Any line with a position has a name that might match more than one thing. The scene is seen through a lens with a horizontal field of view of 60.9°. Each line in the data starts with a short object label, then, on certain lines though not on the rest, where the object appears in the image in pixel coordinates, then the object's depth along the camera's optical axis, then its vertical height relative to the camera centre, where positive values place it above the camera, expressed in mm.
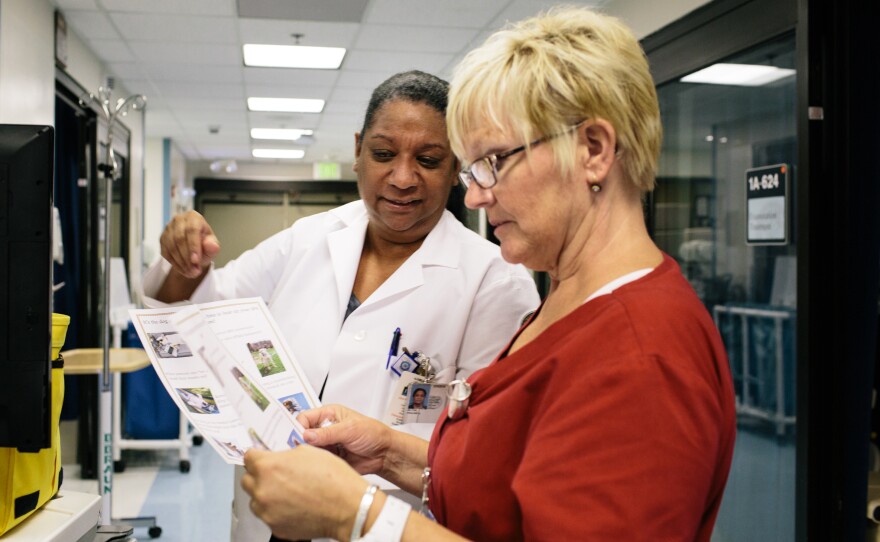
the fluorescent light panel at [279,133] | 9031 +1748
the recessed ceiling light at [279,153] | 10984 +1818
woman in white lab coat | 1396 -13
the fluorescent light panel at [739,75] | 2811 +815
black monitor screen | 1044 +1
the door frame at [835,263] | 2422 +40
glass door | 2723 +118
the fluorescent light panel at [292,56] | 5363 +1620
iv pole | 3174 -520
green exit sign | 12102 +1697
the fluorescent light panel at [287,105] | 7223 +1681
